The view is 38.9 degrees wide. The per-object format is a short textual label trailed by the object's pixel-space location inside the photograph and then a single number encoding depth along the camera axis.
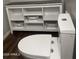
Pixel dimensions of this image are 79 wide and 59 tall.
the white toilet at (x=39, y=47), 1.30
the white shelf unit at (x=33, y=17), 2.45
